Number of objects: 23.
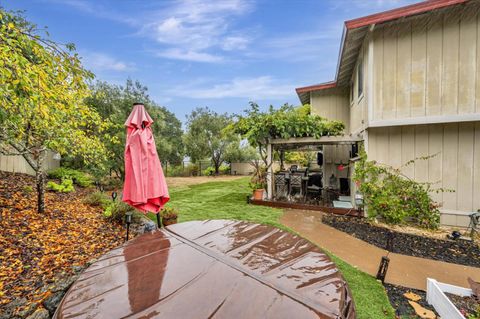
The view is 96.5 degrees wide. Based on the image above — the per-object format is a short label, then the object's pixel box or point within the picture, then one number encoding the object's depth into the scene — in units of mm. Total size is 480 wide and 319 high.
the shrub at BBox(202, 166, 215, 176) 18906
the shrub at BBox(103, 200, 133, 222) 5172
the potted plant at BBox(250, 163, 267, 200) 7969
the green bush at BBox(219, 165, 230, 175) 19969
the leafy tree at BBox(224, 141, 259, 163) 18984
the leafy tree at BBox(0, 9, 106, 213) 2367
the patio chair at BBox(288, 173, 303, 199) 8177
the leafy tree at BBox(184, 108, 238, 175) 18109
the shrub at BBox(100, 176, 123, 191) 10347
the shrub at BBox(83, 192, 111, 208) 6301
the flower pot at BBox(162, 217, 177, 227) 5062
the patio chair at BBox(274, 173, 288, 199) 8220
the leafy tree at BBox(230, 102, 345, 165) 7172
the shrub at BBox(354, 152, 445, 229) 5305
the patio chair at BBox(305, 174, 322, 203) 8881
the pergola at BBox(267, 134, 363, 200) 6882
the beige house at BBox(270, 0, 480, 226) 5055
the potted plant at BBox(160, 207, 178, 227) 5074
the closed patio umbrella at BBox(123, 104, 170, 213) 3051
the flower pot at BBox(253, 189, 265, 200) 7949
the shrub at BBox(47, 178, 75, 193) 7063
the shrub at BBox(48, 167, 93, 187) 8792
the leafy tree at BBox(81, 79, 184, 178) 9859
